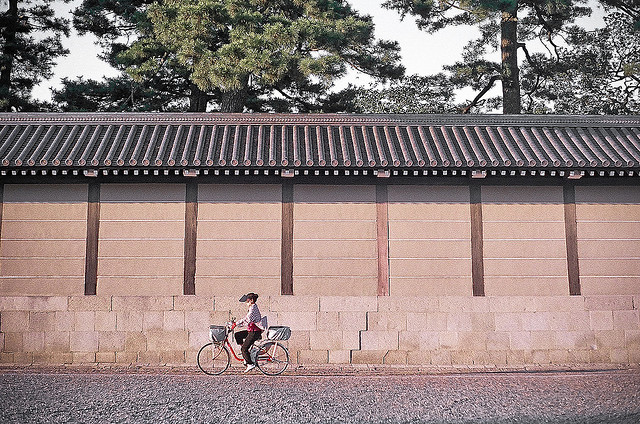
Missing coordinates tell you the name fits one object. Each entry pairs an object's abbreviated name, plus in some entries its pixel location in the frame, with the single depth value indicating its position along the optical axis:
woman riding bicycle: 9.91
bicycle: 10.22
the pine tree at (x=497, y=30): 21.98
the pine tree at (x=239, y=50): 17.80
